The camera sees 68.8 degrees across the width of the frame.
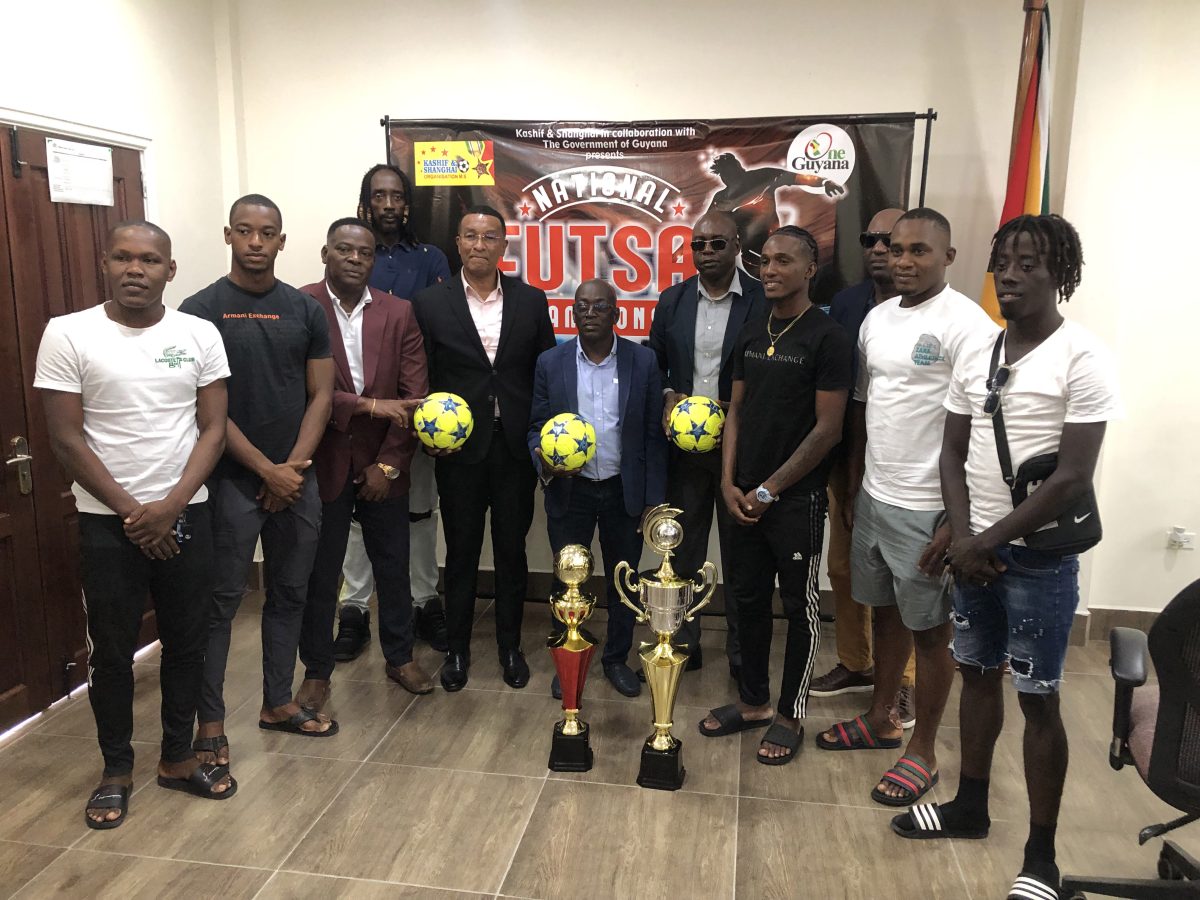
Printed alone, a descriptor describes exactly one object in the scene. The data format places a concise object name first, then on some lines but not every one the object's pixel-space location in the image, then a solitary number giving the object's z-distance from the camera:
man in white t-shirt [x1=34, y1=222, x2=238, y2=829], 2.38
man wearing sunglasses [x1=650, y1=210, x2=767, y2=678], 3.17
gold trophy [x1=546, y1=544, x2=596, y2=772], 2.84
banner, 3.82
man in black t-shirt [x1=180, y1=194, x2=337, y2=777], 2.74
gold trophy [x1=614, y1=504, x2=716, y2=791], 2.76
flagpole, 3.53
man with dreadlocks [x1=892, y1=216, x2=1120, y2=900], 2.04
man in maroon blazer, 3.08
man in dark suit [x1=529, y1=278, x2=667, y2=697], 3.16
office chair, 1.81
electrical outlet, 3.91
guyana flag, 3.57
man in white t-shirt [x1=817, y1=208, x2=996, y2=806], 2.57
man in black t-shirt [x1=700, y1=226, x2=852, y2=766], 2.74
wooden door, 3.05
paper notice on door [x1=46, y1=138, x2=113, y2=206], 3.19
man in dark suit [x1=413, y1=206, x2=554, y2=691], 3.29
